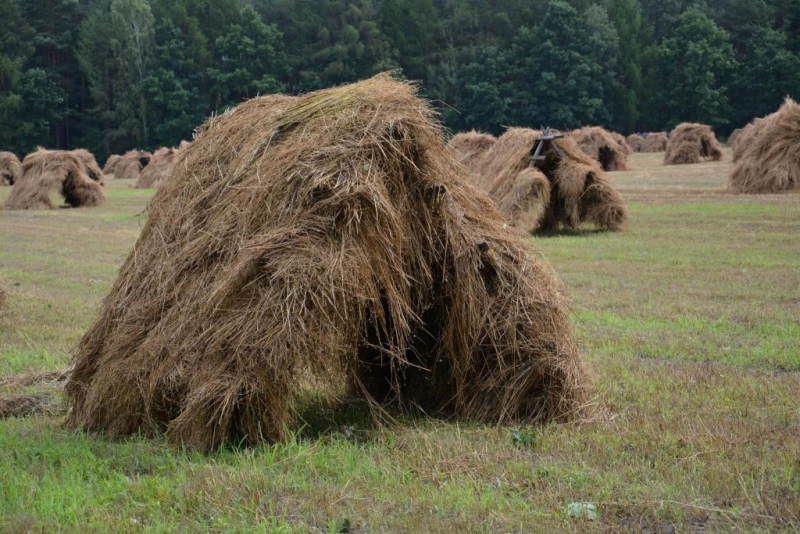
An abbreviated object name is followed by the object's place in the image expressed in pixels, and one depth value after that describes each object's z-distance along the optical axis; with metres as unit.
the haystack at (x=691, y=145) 46.28
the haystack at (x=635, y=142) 67.25
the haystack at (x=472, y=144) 28.72
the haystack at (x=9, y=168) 51.88
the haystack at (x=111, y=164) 64.75
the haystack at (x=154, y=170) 44.82
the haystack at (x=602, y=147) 42.70
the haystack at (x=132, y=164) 57.98
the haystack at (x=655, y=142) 64.69
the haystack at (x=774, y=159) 25.72
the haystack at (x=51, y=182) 31.97
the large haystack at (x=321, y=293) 5.95
